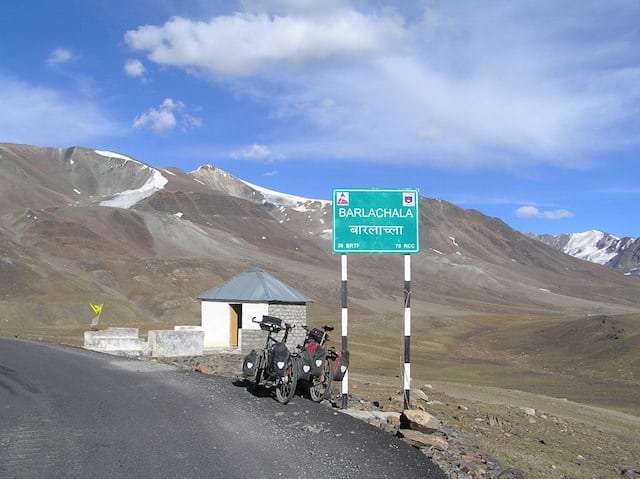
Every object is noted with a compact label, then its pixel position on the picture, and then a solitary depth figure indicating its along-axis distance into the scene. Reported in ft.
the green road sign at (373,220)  42.57
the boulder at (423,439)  31.22
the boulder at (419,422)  33.37
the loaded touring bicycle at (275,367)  38.42
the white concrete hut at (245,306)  95.50
